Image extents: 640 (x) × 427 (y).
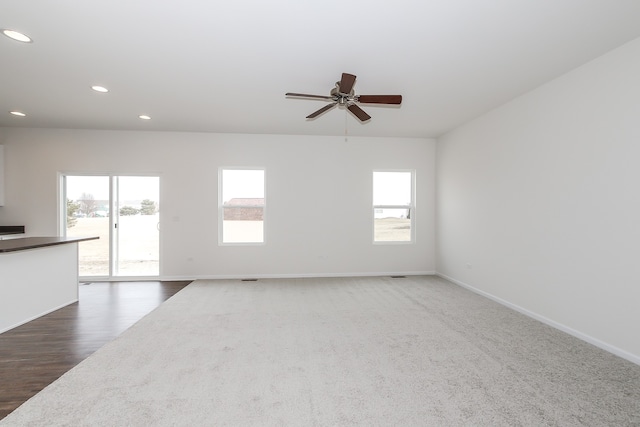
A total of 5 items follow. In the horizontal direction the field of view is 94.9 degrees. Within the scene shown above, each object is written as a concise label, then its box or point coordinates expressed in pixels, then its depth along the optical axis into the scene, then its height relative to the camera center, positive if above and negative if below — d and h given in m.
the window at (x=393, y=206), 5.86 +0.15
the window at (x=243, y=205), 5.62 +0.16
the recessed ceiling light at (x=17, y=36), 2.38 +1.47
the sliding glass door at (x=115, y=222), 5.34 -0.16
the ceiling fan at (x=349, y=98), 2.75 +1.15
